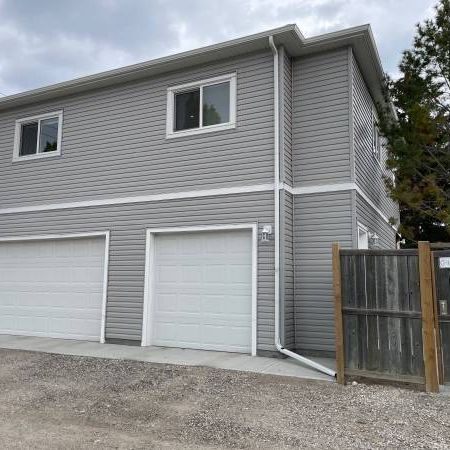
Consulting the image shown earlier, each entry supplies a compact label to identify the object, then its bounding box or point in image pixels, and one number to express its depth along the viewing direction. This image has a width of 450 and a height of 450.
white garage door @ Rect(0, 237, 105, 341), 9.29
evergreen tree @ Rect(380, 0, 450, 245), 8.39
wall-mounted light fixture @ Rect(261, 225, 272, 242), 7.64
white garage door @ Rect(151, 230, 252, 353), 7.89
